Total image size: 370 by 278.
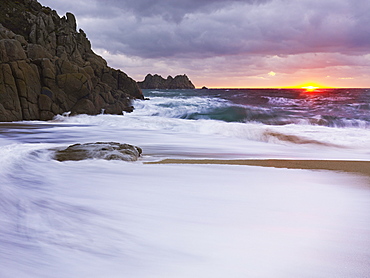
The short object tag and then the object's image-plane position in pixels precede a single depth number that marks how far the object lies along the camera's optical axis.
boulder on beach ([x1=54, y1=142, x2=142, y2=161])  6.16
